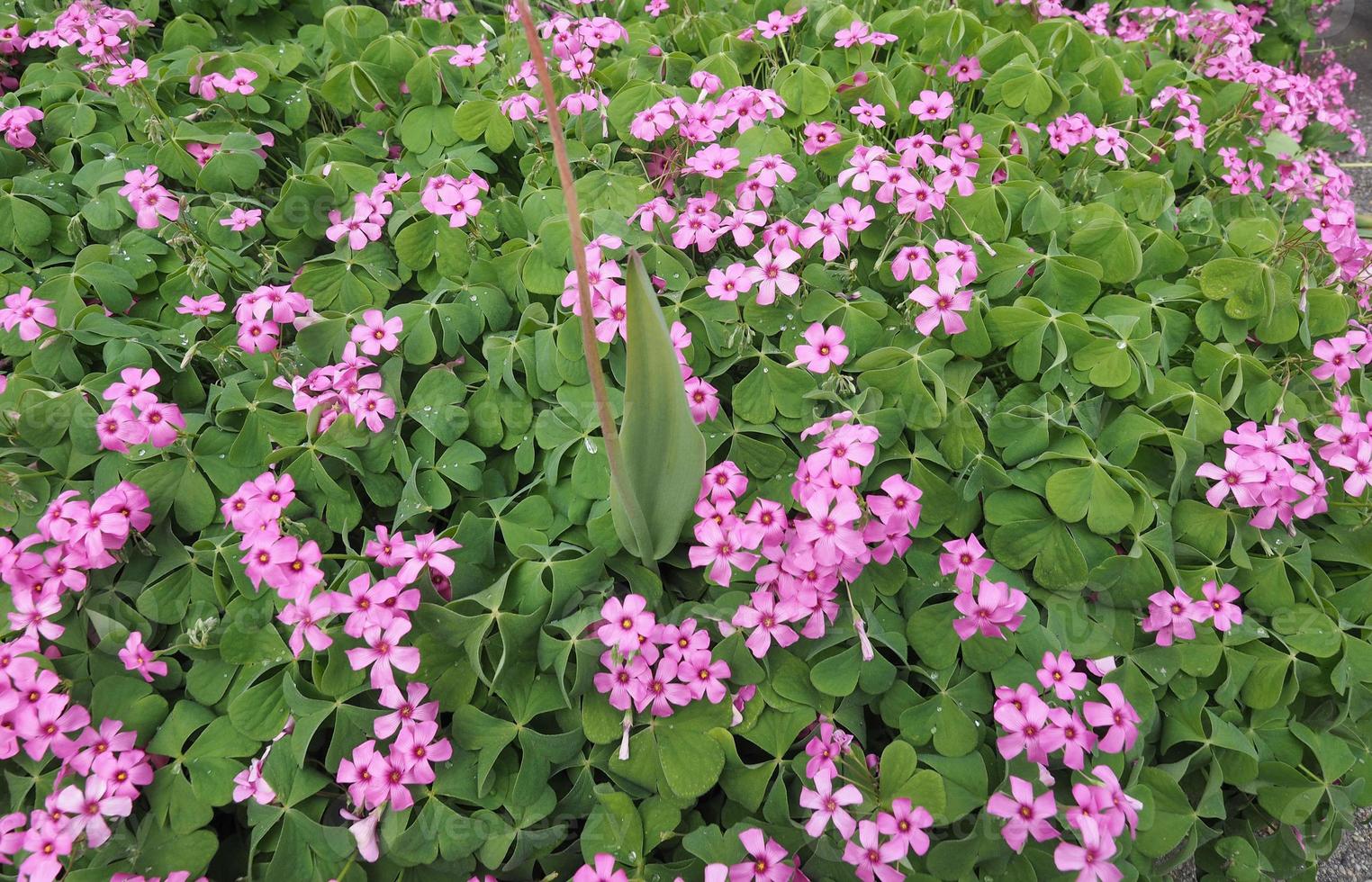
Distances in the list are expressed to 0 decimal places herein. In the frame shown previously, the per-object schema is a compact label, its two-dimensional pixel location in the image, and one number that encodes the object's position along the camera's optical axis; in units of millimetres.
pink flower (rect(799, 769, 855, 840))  274
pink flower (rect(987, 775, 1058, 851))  269
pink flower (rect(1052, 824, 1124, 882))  265
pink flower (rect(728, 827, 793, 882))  277
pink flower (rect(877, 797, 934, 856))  271
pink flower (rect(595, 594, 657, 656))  283
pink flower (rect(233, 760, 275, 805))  280
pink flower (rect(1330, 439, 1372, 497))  323
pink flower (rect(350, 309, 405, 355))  340
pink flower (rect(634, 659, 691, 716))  291
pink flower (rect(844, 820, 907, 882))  269
